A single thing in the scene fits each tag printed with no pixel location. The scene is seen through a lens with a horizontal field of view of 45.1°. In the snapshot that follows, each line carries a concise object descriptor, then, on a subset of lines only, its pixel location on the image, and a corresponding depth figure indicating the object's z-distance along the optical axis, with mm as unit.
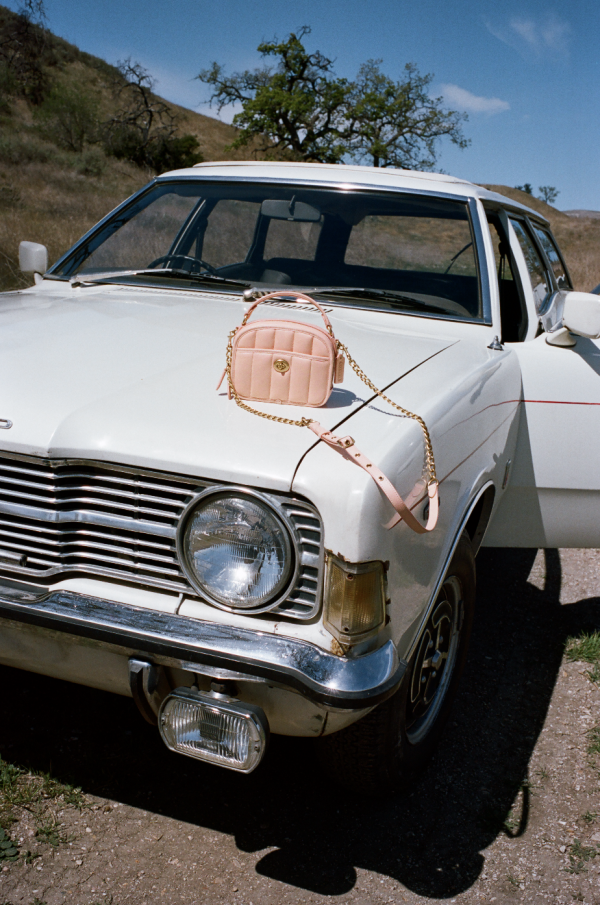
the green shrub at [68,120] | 32594
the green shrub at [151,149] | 33000
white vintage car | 1540
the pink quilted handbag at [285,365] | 1754
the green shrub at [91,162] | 25942
